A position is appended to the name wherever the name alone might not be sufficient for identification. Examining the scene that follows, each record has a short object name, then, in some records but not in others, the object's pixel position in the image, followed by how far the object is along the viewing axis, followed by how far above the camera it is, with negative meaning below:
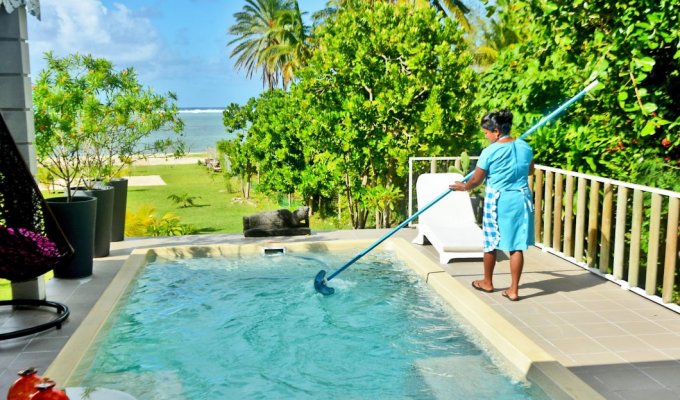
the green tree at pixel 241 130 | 24.98 +1.10
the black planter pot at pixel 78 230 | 6.46 -0.69
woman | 5.39 -0.24
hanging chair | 4.89 -0.51
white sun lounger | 7.63 -0.66
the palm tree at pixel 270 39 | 36.94 +7.31
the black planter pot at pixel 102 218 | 7.48 -0.67
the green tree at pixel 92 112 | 7.43 +0.58
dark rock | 8.93 -0.91
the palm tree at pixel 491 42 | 25.14 +4.66
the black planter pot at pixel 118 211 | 8.58 -0.67
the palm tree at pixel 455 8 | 29.56 +6.74
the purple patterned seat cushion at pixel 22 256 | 4.84 -0.71
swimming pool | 4.34 -1.43
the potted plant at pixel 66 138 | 6.51 +0.25
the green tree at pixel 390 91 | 11.45 +1.16
